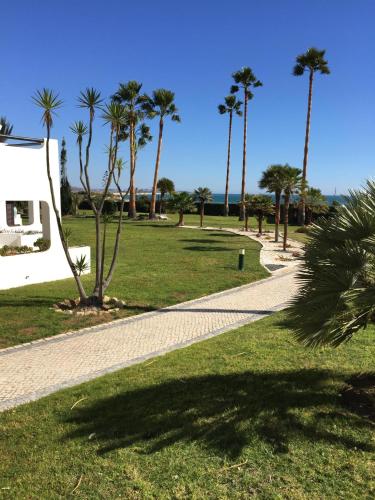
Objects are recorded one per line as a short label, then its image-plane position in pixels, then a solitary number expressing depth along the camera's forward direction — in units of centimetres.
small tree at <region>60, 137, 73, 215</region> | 4744
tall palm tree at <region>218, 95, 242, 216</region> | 5397
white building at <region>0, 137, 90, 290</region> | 1348
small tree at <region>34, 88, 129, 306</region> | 1066
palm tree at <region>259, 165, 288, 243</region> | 2609
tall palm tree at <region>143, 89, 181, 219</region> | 4359
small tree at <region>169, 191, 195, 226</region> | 3966
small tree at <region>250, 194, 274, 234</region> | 3441
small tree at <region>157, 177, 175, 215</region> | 5187
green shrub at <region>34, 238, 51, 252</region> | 1504
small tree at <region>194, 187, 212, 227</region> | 4112
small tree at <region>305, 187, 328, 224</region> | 3762
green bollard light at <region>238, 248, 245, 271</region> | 1805
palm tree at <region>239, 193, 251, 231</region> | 3581
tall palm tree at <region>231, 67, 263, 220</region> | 4850
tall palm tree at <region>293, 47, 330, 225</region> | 3947
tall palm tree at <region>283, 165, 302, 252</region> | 2580
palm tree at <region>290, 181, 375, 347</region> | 446
